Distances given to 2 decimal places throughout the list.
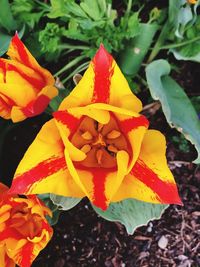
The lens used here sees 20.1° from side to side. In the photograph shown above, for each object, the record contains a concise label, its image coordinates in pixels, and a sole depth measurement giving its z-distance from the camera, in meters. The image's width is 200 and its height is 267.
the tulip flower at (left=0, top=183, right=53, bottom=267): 0.39
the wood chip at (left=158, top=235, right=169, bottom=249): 0.51
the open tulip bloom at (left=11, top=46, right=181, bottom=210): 0.35
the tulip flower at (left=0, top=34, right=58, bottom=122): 0.36
